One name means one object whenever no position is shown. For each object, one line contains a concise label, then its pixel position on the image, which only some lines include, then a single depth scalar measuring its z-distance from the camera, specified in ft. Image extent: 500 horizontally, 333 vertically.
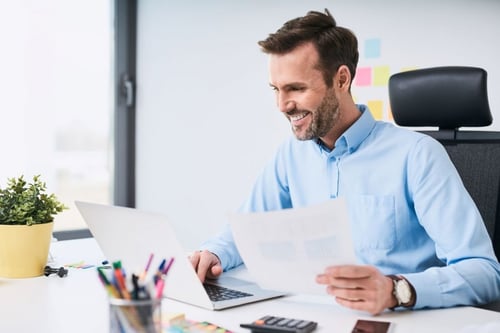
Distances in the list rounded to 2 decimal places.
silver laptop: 3.66
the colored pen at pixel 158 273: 2.62
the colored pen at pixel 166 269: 2.73
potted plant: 4.53
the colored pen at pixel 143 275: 2.65
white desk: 3.44
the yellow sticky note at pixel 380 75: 8.07
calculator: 3.20
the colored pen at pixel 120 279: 2.53
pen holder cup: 2.50
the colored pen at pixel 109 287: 2.53
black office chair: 5.49
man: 4.43
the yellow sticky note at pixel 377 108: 8.13
